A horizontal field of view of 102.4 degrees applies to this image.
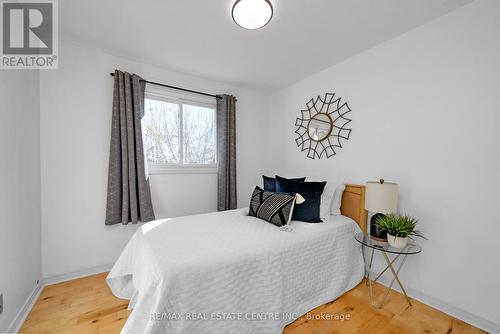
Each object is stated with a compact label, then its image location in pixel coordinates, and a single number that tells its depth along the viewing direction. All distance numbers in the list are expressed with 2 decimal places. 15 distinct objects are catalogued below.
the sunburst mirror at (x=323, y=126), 2.48
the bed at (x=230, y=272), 1.15
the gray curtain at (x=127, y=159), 2.23
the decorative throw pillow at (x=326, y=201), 2.17
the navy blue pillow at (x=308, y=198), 2.03
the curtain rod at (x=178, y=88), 2.48
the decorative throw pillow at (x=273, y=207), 1.91
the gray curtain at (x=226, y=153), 2.99
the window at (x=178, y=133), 2.60
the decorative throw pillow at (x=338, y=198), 2.30
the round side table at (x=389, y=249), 1.73
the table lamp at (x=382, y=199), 1.73
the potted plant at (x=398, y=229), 1.64
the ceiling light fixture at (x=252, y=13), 1.50
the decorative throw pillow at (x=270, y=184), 2.52
